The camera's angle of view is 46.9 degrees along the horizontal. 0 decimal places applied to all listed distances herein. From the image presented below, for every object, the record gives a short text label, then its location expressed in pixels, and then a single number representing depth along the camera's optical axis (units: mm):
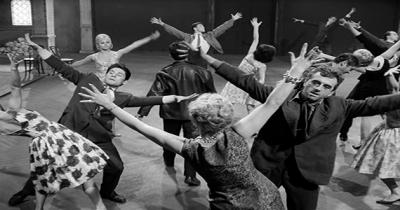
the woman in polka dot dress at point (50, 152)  3305
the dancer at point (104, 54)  5445
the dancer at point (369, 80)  4527
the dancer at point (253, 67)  4918
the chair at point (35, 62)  9995
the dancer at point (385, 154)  4051
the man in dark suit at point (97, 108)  3594
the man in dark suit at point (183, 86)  4414
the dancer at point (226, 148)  2037
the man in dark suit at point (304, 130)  2580
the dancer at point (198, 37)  6309
